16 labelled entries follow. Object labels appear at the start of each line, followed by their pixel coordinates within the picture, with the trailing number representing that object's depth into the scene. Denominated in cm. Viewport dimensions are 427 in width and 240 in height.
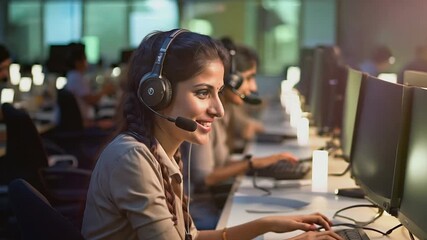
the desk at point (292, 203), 227
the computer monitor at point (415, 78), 215
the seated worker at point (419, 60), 388
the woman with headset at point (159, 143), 167
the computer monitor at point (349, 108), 262
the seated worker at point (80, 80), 686
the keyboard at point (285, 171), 311
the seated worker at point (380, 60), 538
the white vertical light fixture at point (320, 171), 269
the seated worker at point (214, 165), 321
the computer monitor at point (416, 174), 169
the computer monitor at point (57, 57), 771
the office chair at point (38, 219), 145
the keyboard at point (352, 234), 196
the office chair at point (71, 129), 559
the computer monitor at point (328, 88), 371
